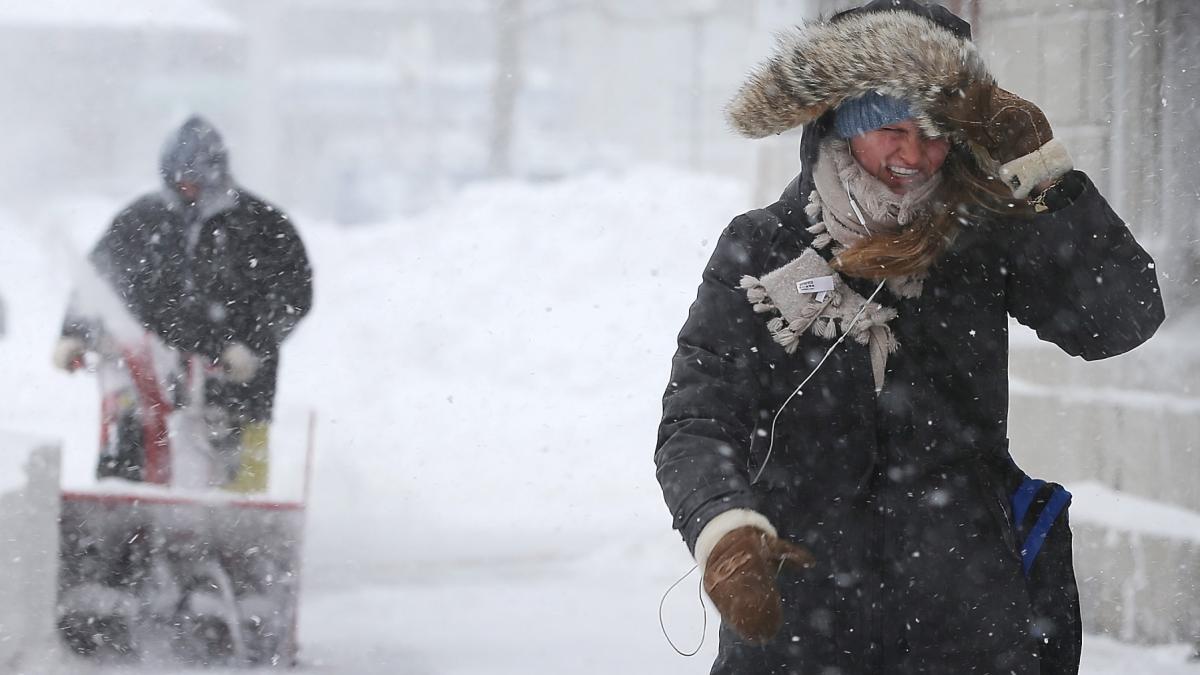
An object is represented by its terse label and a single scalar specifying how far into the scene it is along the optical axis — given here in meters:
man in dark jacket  11.77
